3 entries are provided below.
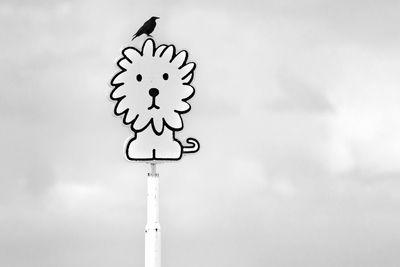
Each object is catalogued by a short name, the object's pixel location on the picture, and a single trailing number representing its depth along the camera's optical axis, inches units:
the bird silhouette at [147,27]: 1403.8
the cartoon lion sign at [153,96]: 1386.6
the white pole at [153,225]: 1386.6
